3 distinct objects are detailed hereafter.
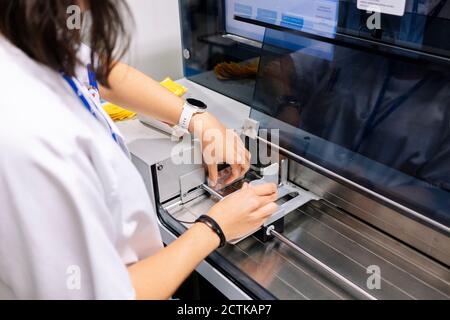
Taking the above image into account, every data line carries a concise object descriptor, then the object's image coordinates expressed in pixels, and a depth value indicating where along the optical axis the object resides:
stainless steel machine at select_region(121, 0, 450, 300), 0.72
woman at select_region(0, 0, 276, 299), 0.47
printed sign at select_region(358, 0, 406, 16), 0.79
